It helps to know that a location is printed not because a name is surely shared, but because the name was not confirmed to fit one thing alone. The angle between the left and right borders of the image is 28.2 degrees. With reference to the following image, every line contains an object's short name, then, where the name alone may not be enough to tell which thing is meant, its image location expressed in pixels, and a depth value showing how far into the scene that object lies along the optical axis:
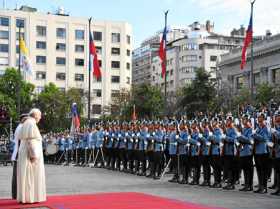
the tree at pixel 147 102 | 59.81
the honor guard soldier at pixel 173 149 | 18.67
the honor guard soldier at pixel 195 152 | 17.62
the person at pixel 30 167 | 11.99
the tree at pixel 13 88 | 65.44
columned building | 59.56
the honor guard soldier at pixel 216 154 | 16.75
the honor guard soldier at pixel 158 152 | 20.20
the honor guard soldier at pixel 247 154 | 15.52
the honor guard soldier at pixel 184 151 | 18.19
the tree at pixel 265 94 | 48.13
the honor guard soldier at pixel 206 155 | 17.17
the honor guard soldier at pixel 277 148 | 14.48
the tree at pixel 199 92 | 53.65
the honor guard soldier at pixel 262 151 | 15.00
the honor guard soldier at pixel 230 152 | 16.22
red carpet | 11.36
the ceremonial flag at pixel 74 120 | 33.70
